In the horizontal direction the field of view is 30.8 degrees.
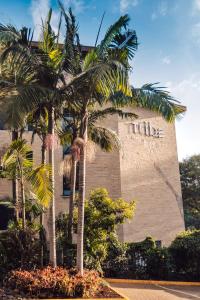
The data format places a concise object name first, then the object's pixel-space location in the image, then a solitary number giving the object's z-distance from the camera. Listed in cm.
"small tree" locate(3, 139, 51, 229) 1145
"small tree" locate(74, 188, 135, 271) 1480
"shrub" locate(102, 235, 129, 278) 1541
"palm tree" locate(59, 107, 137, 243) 1458
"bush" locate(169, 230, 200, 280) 1587
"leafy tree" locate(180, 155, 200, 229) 3831
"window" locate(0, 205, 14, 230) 1841
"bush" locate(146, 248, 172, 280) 1561
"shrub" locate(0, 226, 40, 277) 1271
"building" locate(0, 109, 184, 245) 2070
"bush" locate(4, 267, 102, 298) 1031
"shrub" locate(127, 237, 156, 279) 1566
